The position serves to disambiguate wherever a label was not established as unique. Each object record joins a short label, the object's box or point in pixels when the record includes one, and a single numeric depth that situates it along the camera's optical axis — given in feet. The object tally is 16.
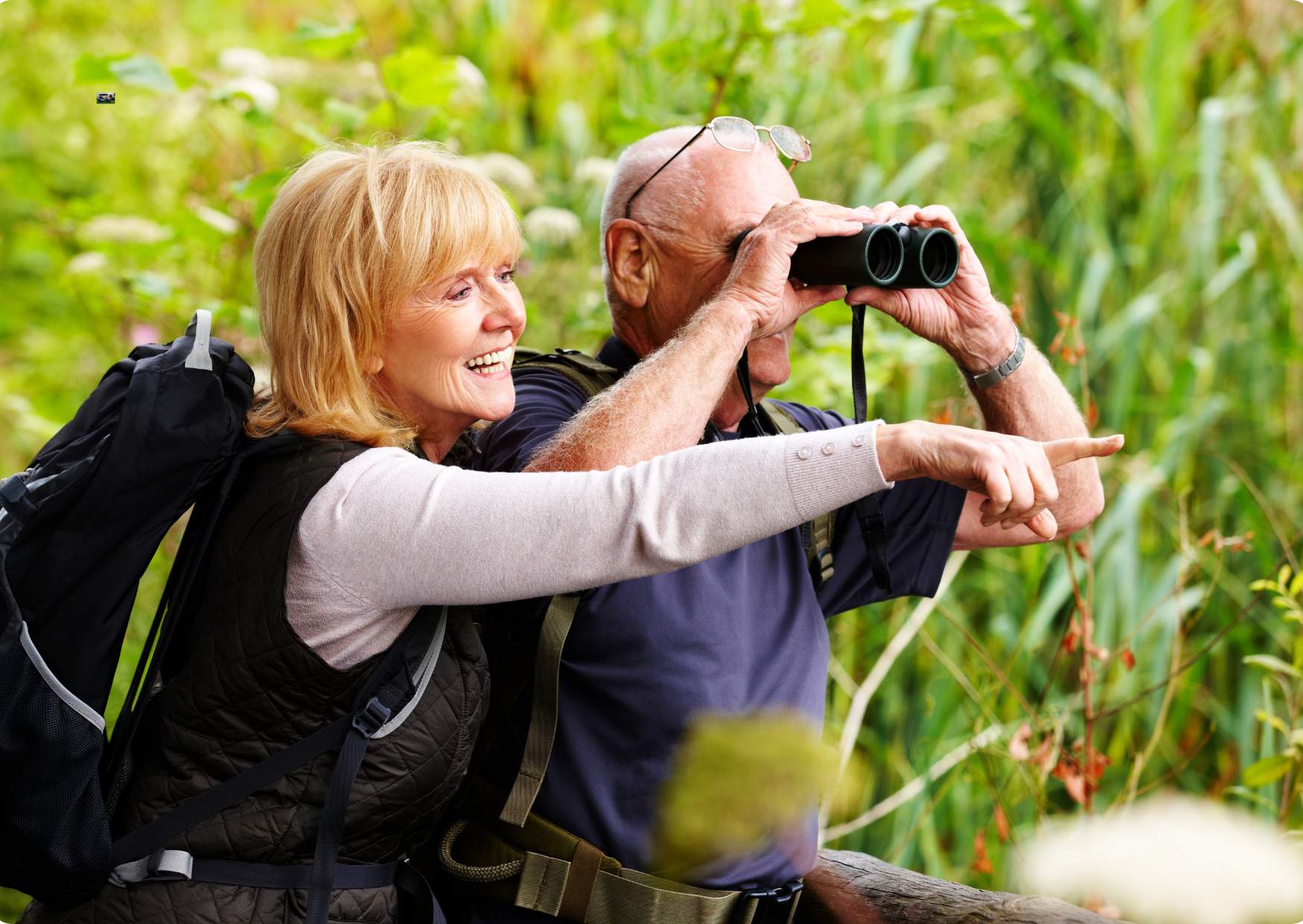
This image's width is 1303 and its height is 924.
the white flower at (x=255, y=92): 16.16
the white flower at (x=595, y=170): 18.66
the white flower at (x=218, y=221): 18.04
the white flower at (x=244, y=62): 17.78
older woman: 7.54
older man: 10.38
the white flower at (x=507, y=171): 18.88
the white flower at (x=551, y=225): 18.51
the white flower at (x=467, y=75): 16.92
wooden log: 11.18
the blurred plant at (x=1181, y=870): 9.88
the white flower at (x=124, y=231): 19.39
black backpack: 7.95
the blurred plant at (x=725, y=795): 10.16
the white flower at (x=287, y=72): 20.06
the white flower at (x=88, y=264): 18.99
